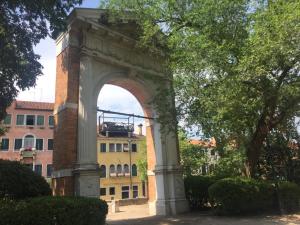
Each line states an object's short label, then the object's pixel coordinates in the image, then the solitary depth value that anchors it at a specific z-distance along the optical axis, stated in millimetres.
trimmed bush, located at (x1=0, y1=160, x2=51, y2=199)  6691
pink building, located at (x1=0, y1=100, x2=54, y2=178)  29415
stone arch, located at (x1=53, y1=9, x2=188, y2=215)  9354
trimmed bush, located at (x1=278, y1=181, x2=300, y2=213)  10141
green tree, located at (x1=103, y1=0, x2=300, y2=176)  7954
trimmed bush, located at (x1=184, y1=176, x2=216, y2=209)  11852
